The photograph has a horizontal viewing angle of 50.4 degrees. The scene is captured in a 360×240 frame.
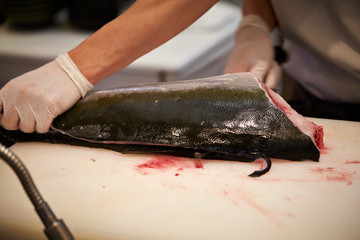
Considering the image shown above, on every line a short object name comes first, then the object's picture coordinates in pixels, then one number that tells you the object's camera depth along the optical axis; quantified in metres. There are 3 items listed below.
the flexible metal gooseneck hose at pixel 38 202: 0.85
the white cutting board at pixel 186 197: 1.06
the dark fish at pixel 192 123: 1.29
